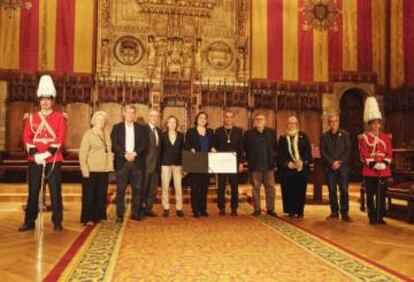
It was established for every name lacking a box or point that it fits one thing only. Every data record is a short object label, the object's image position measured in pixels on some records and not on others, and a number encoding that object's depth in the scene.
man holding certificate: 6.47
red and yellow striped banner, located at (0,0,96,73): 11.78
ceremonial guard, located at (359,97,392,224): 5.95
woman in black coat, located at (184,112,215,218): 6.28
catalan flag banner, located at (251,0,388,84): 12.98
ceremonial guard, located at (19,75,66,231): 5.05
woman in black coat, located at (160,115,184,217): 6.29
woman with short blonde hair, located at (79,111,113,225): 5.48
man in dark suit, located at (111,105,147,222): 5.81
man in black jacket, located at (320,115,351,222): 6.25
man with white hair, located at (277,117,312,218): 6.46
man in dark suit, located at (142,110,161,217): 6.14
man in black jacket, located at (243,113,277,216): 6.44
